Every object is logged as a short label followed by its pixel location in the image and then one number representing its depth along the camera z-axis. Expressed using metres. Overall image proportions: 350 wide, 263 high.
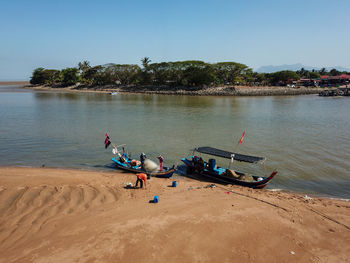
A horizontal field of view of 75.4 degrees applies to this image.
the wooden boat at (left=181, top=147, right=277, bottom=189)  13.58
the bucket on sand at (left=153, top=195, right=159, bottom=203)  10.91
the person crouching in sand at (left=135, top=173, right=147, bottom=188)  12.54
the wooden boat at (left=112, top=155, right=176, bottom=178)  14.55
